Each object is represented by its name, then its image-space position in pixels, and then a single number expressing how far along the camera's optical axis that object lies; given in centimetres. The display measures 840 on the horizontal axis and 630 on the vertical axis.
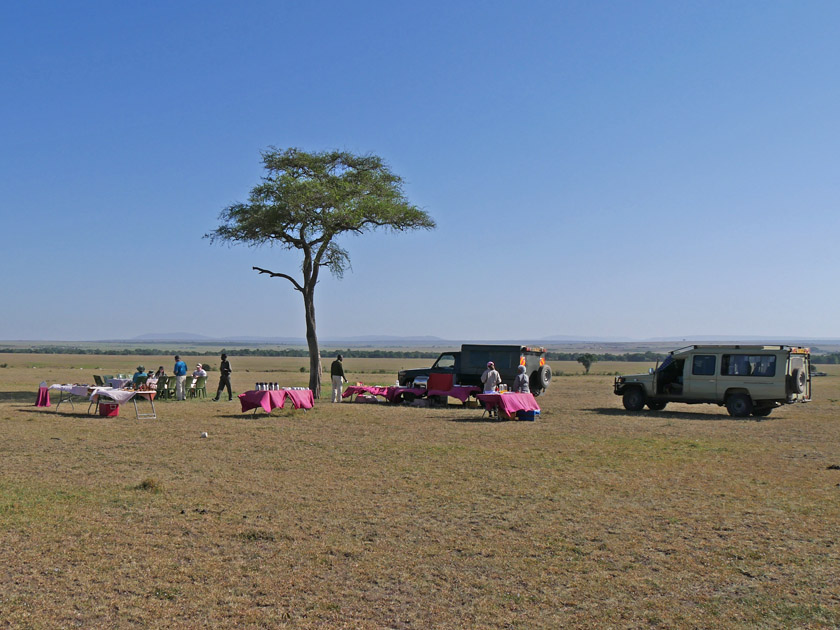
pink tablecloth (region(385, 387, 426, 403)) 2284
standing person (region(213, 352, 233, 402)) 2297
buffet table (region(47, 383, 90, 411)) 1978
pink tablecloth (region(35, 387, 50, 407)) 2056
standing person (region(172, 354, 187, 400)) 2284
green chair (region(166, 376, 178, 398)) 2317
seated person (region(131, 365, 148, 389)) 2246
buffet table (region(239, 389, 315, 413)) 1827
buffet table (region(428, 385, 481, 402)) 2147
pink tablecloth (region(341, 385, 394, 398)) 2345
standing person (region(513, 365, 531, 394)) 2011
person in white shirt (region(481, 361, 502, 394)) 1988
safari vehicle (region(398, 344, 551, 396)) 2236
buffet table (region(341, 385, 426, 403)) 2290
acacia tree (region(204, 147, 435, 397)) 2798
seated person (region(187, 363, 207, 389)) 2383
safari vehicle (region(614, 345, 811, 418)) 1933
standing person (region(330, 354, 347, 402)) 2302
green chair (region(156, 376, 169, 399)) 2300
